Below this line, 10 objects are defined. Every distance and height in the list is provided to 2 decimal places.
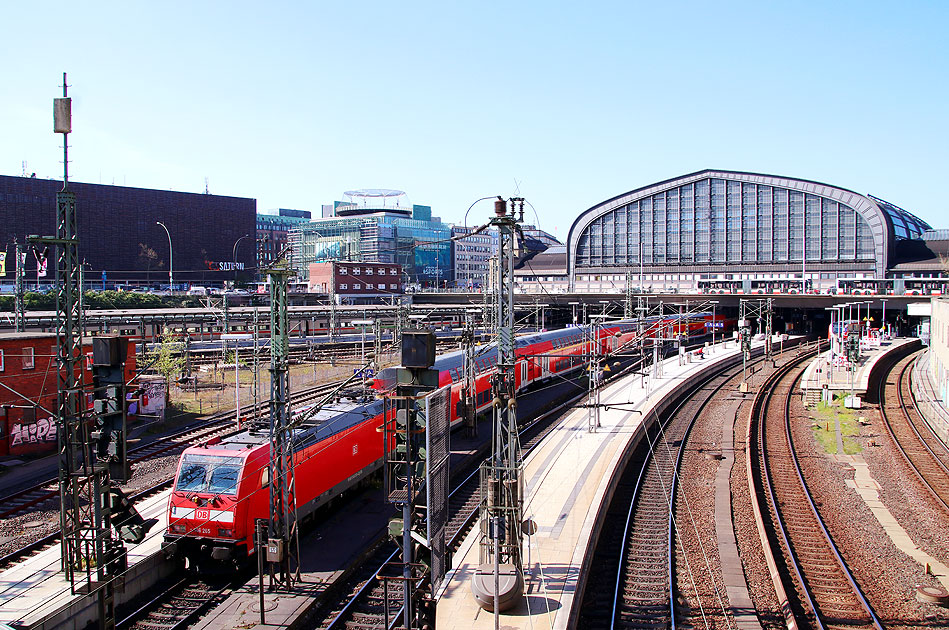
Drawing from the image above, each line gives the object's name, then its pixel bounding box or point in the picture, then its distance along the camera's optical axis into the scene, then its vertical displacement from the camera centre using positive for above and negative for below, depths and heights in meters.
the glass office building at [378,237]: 134.12 +13.56
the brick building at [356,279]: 91.25 +3.57
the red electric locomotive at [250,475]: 15.53 -4.16
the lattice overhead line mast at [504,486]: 13.77 -3.72
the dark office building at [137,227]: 92.50 +11.92
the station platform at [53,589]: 13.13 -5.84
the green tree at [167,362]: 37.25 -3.02
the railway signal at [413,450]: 11.38 -2.40
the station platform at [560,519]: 13.59 -5.76
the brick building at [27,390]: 25.56 -3.10
